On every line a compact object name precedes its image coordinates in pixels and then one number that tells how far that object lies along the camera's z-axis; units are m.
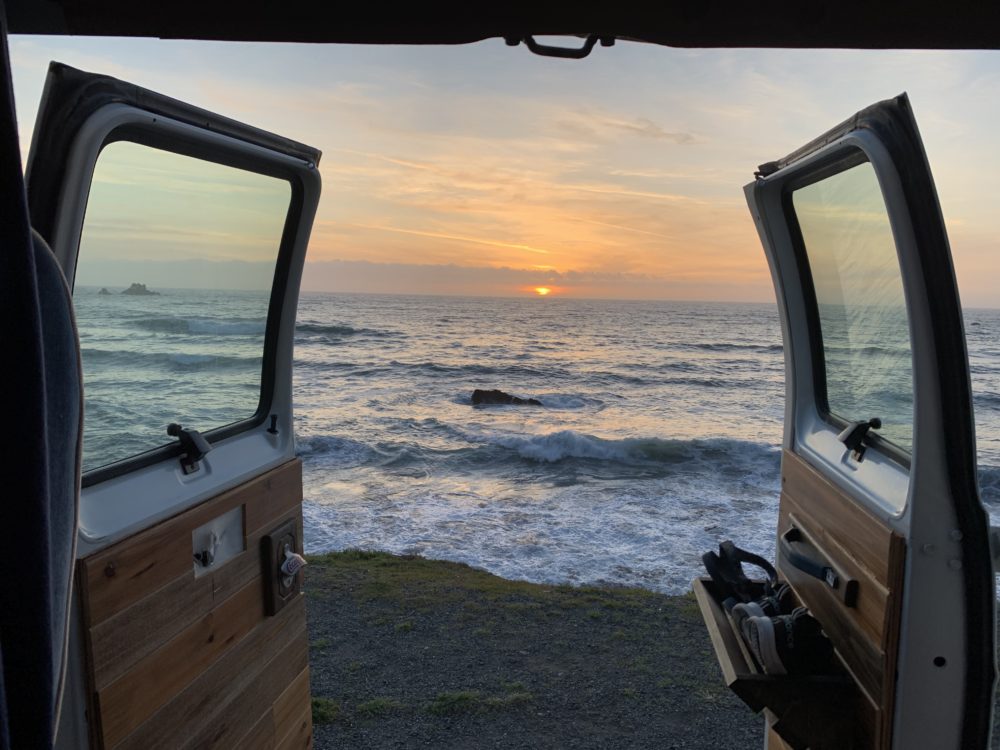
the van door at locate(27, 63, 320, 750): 1.66
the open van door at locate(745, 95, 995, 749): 1.64
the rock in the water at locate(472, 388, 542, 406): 22.05
